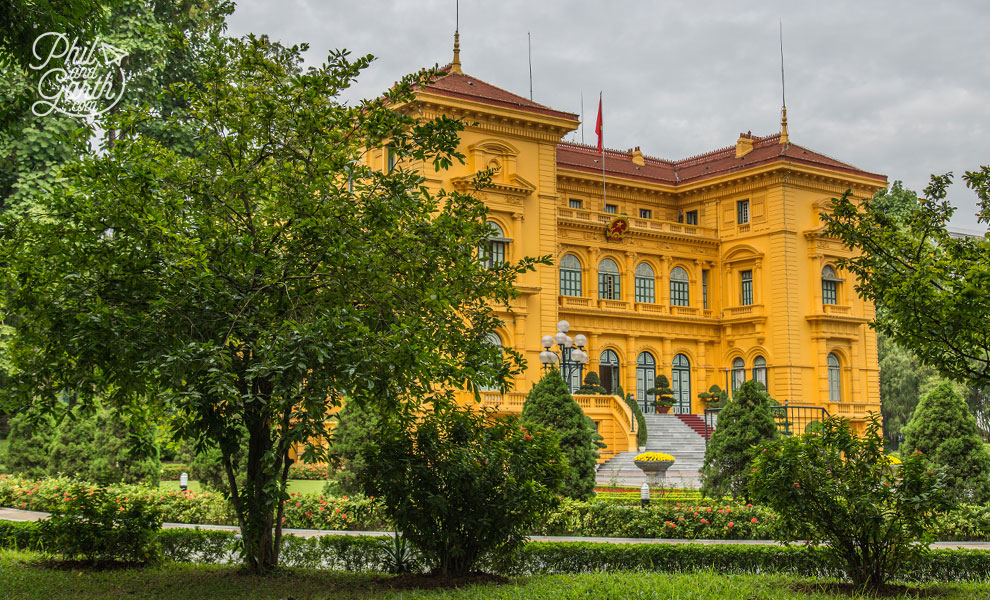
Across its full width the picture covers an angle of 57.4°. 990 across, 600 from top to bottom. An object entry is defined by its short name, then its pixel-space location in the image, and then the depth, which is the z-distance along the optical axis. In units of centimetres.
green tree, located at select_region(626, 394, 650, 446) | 3353
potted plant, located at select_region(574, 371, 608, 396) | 3606
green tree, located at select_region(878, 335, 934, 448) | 5597
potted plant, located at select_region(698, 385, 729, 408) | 3938
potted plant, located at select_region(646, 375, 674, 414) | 3981
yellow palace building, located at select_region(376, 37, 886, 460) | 4066
